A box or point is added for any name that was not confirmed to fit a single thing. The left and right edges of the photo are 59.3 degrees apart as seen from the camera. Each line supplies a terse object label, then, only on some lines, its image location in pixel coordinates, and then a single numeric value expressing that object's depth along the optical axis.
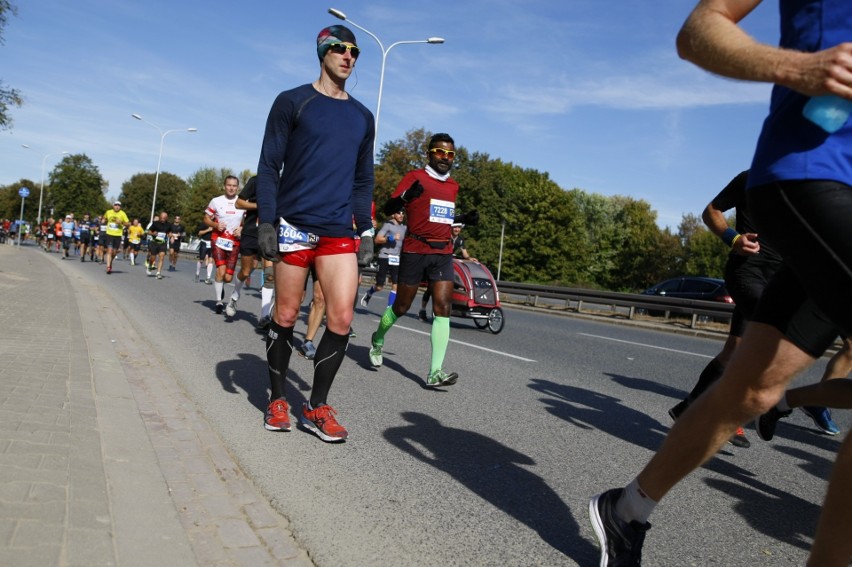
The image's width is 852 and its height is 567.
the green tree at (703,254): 70.88
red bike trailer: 12.76
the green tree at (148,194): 111.12
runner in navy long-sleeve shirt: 4.20
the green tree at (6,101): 23.20
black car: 22.11
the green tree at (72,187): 86.25
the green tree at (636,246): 80.12
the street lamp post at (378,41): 30.27
